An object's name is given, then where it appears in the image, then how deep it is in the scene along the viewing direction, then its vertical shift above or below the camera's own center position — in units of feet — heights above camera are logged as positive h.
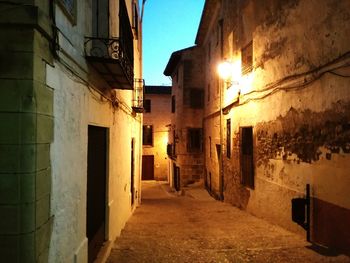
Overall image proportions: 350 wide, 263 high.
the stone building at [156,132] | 91.50 +3.64
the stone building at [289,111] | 15.52 +2.26
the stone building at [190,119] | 61.87 +5.23
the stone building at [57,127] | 8.12 +0.60
